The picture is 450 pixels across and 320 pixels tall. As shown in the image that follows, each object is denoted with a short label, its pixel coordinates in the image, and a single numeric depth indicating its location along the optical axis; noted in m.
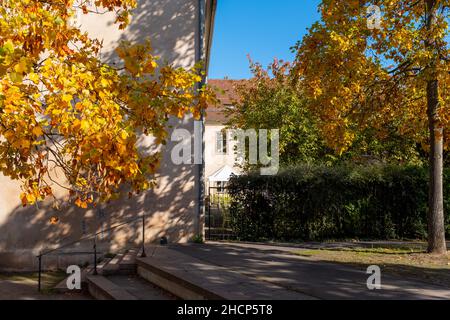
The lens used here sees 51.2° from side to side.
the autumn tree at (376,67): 10.84
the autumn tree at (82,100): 5.34
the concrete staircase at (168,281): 6.54
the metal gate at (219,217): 14.43
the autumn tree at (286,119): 20.44
